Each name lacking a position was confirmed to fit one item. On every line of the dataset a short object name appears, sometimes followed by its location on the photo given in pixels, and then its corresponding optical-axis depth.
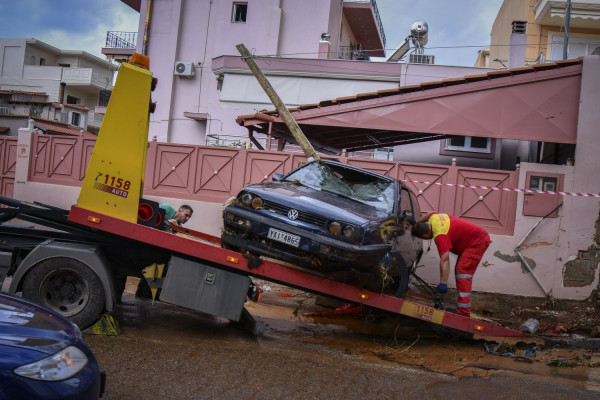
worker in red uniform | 7.07
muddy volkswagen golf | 5.52
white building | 39.53
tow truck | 5.48
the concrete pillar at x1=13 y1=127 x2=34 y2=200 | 15.05
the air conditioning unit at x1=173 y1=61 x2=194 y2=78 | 23.77
